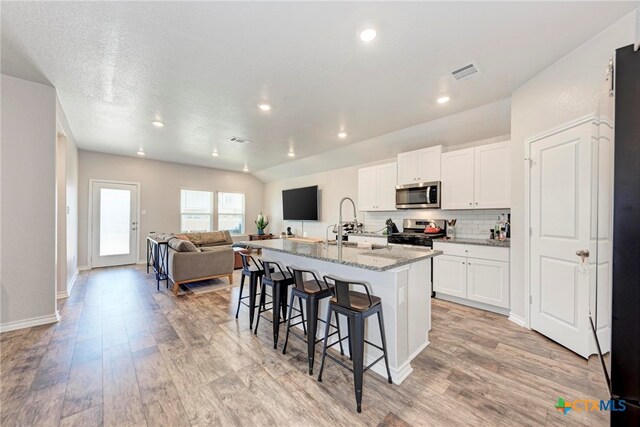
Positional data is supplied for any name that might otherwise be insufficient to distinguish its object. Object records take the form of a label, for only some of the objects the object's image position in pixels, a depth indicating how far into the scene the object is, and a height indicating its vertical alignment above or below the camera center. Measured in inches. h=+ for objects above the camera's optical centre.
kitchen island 74.8 -24.1
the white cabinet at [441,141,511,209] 129.7 +20.2
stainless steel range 153.4 -12.8
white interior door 84.3 -8.0
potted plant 323.9 -14.2
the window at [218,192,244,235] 312.8 +1.2
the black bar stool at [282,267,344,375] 77.4 -26.9
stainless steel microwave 155.5 +11.6
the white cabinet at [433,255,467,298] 135.7 -34.6
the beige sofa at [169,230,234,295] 156.4 -33.5
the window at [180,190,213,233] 283.4 +2.3
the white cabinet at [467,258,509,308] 121.3 -34.1
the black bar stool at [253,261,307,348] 93.5 -30.2
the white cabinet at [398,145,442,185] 157.6 +31.7
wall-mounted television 267.0 +10.7
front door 229.9 -11.0
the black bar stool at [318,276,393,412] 64.4 -27.4
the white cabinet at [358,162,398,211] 185.5 +20.1
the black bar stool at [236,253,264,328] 110.8 -30.7
